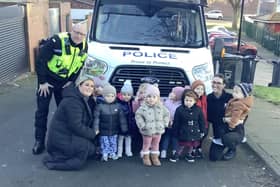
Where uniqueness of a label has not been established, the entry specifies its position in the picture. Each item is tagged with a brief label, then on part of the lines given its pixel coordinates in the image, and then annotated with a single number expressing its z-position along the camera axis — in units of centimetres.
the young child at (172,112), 459
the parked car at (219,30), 2250
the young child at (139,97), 448
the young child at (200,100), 457
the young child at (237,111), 450
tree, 3616
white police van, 490
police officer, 437
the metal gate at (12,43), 949
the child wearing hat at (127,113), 457
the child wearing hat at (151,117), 436
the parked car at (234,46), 1793
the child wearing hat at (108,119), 442
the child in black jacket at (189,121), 445
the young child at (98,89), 455
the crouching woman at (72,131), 416
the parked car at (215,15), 4975
